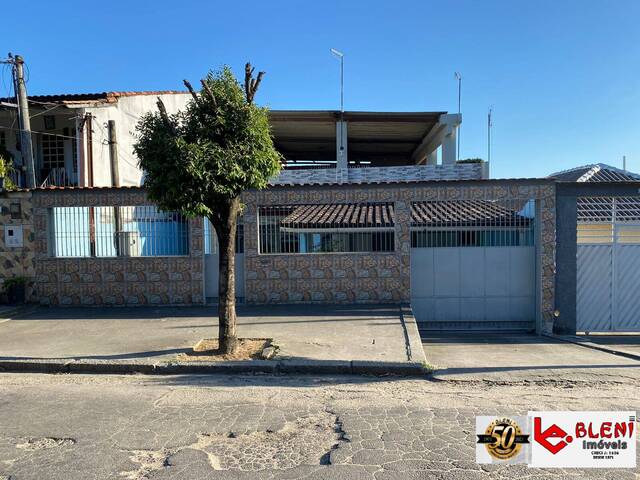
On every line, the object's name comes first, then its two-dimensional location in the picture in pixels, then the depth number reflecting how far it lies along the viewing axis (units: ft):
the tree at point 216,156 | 19.86
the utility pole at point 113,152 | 50.16
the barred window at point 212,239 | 34.58
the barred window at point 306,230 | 33.99
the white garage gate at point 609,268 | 31.17
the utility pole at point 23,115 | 41.22
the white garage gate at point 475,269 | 32.76
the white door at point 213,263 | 34.50
